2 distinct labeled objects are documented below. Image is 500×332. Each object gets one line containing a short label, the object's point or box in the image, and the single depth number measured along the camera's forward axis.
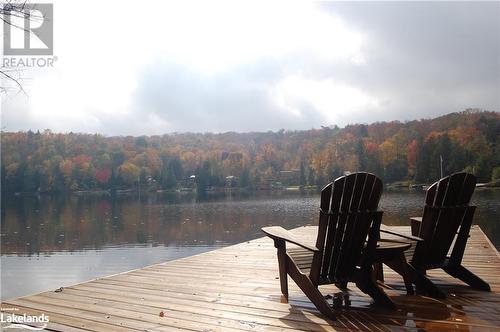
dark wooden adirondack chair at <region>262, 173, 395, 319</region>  2.73
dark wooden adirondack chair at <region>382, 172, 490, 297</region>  3.13
